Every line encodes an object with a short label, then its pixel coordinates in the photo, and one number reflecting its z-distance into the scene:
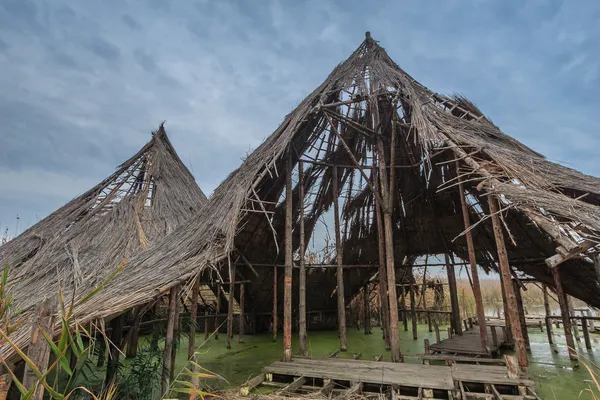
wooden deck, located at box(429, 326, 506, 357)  7.63
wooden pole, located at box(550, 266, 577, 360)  8.05
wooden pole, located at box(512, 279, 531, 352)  9.34
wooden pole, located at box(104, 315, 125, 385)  5.32
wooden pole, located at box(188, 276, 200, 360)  5.62
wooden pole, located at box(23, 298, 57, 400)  2.64
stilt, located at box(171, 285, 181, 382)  4.82
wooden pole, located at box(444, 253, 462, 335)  10.76
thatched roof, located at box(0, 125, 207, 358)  5.28
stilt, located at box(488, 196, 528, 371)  5.54
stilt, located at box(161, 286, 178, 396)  4.62
